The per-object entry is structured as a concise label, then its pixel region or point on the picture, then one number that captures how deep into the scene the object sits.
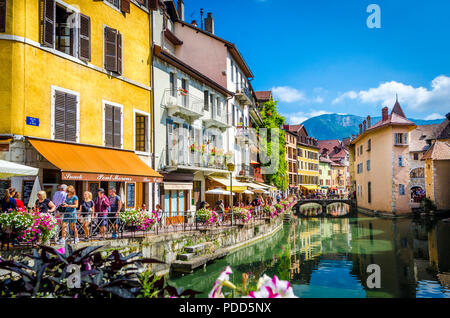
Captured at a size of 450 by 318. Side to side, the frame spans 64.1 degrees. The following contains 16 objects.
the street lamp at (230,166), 18.92
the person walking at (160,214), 15.62
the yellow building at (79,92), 11.38
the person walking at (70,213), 10.40
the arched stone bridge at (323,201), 57.51
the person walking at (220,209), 19.48
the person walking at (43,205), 9.91
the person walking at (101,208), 11.87
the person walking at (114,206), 12.72
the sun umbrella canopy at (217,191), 22.03
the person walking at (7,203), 9.44
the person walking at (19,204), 9.77
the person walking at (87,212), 11.09
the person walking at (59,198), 10.73
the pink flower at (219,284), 2.50
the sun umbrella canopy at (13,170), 9.16
